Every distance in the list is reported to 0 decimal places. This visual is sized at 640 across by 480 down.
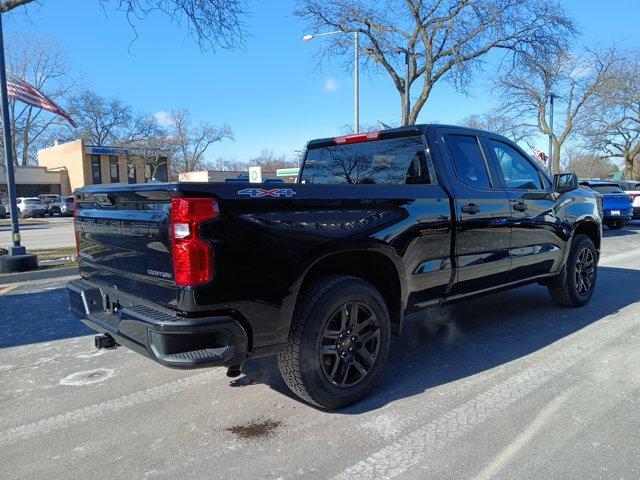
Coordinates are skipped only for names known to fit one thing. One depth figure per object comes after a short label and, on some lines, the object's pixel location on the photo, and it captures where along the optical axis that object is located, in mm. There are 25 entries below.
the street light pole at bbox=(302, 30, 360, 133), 16103
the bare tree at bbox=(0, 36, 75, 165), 58969
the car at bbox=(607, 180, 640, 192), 20328
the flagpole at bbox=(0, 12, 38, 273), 8750
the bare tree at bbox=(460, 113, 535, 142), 32125
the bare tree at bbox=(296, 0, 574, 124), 14453
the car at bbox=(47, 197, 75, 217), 41500
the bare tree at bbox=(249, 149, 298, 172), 89438
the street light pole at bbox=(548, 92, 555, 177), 25988
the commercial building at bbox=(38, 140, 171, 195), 52844
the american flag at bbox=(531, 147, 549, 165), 20375
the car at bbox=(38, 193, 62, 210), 41656
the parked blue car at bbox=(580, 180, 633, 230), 15719
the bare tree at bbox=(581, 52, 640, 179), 30984
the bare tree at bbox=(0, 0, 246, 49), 8883
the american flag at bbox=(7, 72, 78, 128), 11984
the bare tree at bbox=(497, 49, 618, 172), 28012
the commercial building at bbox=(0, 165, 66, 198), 52125
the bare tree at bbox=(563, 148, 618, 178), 69131
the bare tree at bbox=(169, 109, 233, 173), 58375
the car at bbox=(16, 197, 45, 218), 37906
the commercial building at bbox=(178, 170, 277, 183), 58028
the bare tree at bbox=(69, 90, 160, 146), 58875
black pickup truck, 2795
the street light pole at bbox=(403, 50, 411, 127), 15203
